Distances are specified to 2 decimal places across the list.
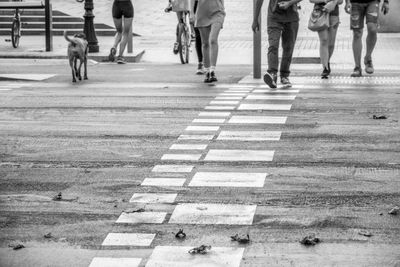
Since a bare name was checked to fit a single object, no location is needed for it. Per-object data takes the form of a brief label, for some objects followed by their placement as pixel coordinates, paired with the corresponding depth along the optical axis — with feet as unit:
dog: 60.95
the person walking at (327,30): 60.13
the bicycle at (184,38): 75.36
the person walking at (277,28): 54.75
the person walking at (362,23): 60.13
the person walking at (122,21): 73.82
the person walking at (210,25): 57.47
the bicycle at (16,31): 87.66
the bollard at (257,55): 60.80
